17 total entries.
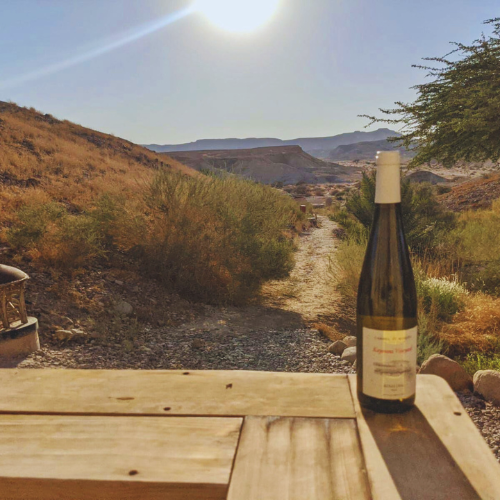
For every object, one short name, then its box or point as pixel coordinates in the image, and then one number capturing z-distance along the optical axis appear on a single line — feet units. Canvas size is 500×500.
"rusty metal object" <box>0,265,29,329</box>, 14.33
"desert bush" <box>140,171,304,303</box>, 25.30
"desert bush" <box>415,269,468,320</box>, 20.92
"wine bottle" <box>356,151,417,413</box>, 3.46
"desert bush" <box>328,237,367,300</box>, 26.27
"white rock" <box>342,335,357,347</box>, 18.15
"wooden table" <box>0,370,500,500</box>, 2.68
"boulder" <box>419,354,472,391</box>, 12.57
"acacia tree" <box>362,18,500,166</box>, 19.30
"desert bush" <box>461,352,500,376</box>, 14.62
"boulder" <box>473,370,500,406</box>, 11.75
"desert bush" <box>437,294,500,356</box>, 17.35
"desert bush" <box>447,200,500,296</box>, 26.55
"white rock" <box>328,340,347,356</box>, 17.63
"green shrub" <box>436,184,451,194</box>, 98.02
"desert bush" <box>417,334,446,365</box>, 15.88
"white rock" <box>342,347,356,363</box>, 16.17
